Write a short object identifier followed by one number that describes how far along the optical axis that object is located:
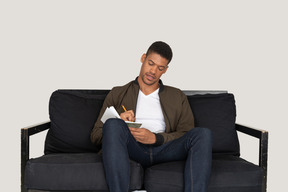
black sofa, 2.86
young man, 2.70
